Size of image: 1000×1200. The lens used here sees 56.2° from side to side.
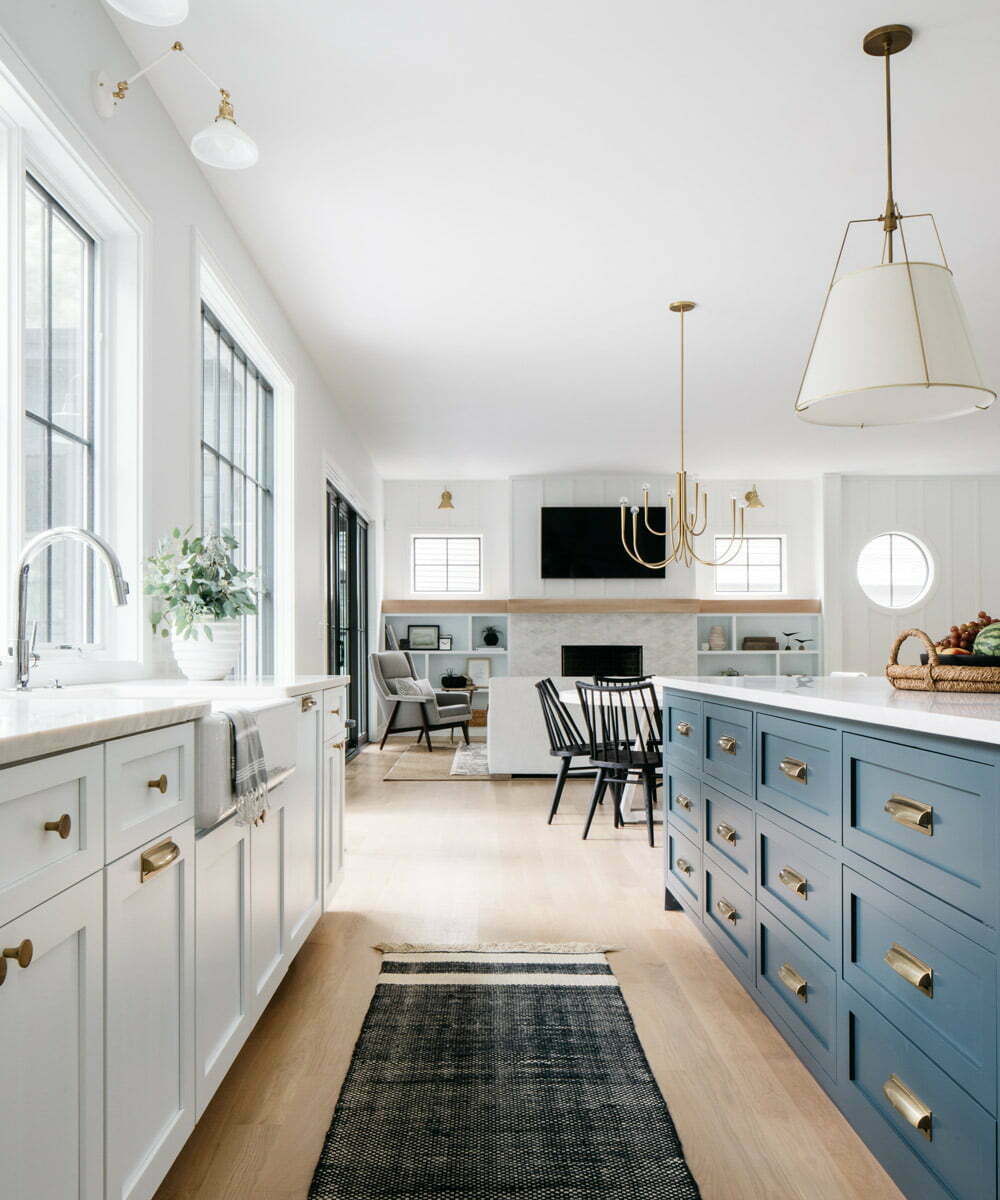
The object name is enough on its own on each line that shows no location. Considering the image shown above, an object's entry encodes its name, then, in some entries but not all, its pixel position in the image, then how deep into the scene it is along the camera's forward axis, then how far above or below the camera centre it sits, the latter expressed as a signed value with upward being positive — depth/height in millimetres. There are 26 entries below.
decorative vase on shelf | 9984 -118
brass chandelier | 4707 +897
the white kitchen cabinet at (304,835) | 2535 -597
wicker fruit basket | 2010 -112
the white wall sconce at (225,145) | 2156 +1133
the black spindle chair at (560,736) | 5141 -621
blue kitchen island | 1287 -493
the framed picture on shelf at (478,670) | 10078 -444
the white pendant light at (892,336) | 1999 +633
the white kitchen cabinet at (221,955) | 1715 -644
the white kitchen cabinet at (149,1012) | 1299 -585
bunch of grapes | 2217 -21
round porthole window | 9734 +595
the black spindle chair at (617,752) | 4609 -642
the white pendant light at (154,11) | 1672 +1122
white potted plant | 2537 +71
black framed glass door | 6944 +212
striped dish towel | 1778 -273
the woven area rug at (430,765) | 6793 -1076
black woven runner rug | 1725 -1025
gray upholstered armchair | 8367 -686
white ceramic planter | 2553 -58
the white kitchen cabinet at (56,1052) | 1008 -495
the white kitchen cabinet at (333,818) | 3104 -652
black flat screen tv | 9586 +858
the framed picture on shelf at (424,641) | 10023 -127
